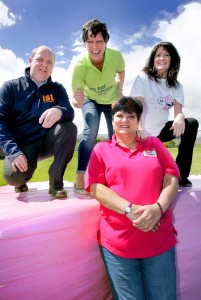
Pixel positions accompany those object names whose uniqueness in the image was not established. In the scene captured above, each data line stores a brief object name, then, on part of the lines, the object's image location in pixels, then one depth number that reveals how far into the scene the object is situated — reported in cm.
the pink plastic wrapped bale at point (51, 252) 173
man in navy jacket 206
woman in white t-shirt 249
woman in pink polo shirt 163
